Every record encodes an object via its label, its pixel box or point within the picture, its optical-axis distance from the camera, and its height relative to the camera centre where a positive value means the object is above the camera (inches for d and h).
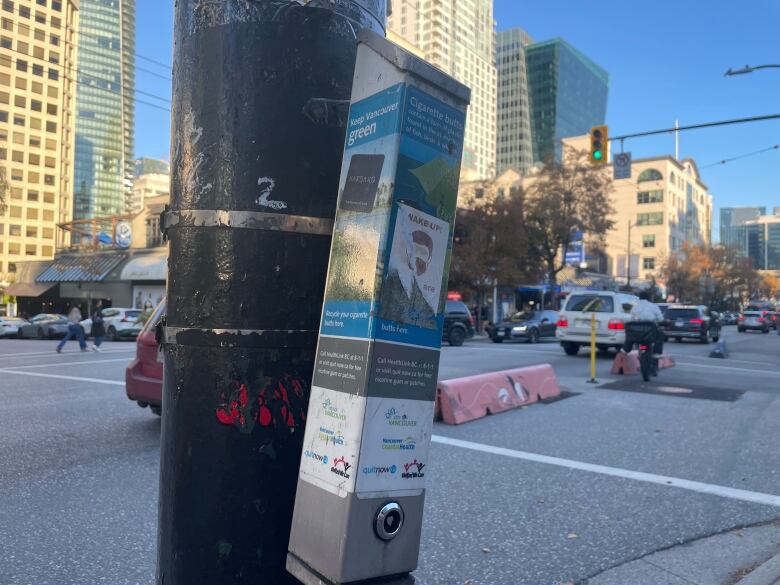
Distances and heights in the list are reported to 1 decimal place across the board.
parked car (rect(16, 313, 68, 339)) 1263.5 -88.9
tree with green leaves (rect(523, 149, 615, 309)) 1583.4 +250.5
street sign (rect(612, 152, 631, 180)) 910.4 +208.8
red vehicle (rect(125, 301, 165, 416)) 282.0 -39.6
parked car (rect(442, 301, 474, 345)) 971.3 -35.5
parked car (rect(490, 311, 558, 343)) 1104.8 -44.3
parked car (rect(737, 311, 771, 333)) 1798.7 -26.4
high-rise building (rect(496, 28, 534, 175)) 6336.1 +2034.4
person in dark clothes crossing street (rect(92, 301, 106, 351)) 806.5 -57.0
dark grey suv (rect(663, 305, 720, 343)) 1098.1 -23.0
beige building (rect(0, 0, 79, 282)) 3052.9 +776.9
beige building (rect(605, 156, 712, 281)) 3457.2 +551.2
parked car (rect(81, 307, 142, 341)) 1143.0 -71.2
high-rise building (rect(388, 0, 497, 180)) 6141.7 +2568.3
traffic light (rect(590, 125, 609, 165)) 726.5 +189.1
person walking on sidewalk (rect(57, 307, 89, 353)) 757.9 -53.3
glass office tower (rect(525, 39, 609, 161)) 5792.3 +2047.4
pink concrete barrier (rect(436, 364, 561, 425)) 326.3 -51.7
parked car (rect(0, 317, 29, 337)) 1328.7 -93.4
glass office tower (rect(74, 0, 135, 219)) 4335.6 +1339.1
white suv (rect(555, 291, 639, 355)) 710.5 -15.4
